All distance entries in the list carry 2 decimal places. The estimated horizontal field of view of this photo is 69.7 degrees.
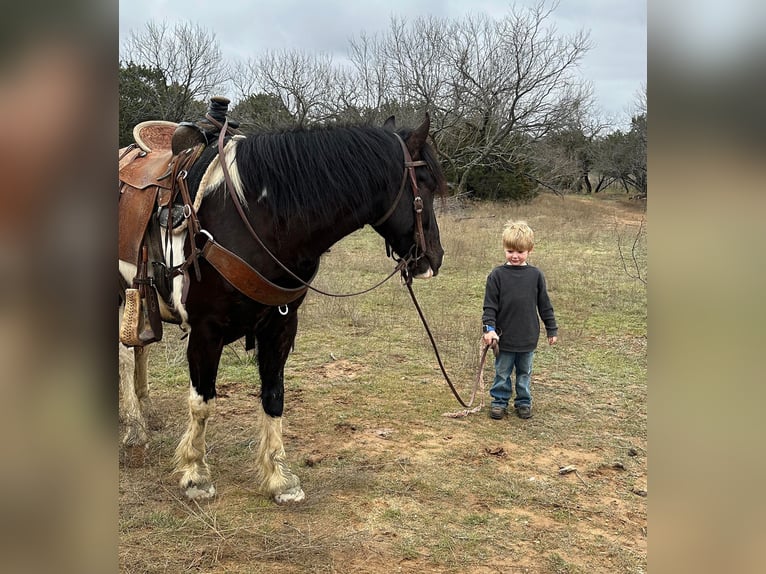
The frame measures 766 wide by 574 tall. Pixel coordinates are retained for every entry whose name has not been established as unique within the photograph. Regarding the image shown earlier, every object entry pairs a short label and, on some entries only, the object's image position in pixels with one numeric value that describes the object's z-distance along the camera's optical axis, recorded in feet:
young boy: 14.20
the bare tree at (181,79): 60.59
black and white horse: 8.94
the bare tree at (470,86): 79.15
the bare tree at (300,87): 76.79
